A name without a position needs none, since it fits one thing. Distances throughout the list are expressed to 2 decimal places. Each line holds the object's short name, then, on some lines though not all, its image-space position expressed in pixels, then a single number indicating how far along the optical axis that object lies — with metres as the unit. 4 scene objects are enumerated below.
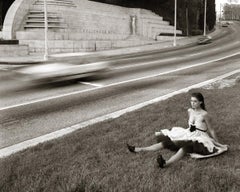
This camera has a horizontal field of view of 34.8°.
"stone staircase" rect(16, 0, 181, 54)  32.19
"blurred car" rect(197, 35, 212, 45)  45.78
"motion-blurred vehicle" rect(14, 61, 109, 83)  14.98
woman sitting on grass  5.98
